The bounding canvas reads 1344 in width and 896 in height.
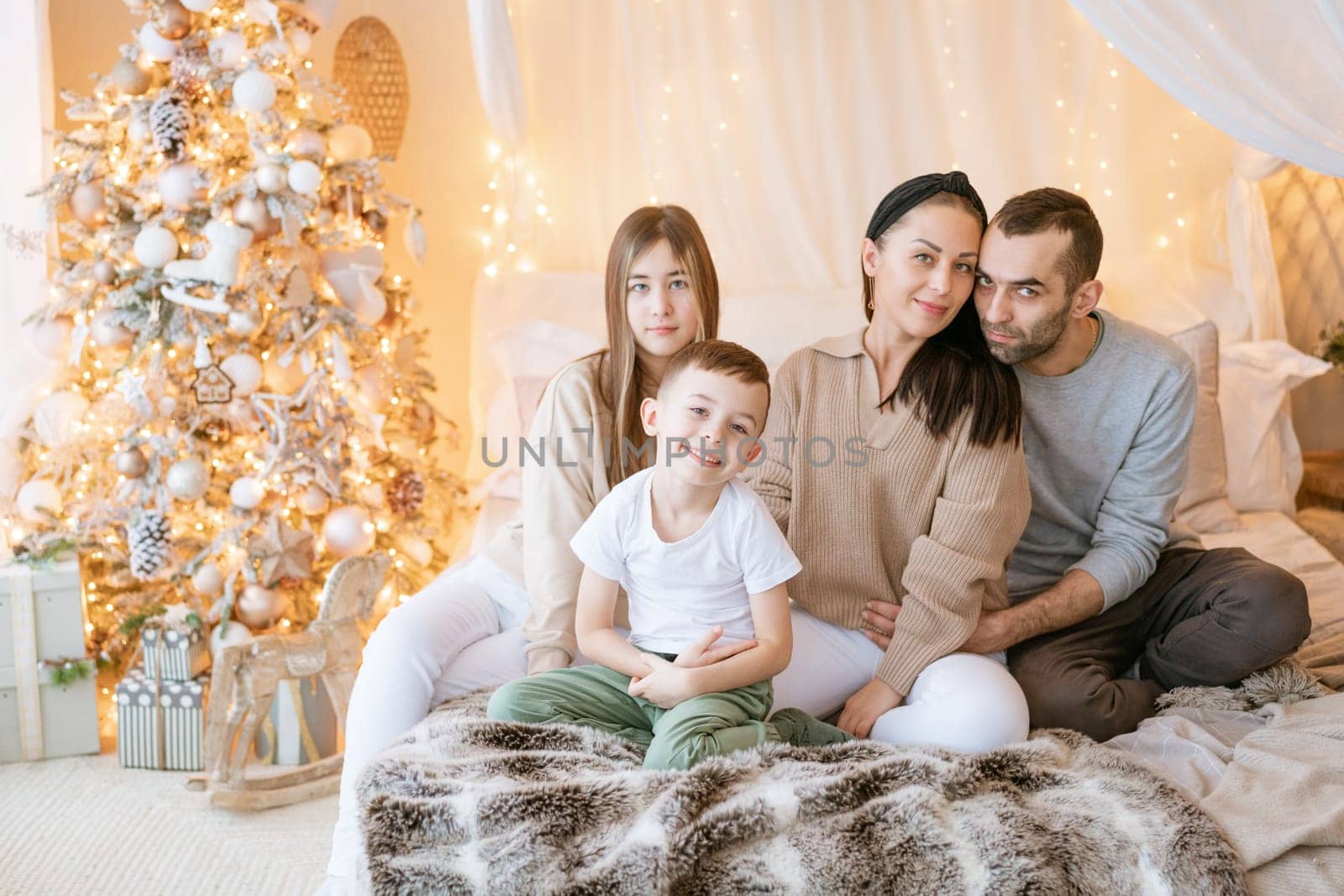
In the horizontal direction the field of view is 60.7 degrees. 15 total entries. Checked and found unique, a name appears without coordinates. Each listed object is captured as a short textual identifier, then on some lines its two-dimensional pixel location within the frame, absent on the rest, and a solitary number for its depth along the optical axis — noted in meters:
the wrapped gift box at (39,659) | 2.41
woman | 1.71
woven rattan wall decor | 3.11
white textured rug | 1.98
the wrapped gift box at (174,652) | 2.42
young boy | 1.54
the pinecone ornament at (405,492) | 2.71
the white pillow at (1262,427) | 2.60
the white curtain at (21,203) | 2.52
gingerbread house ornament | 2.45
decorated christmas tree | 2.43
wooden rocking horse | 2.20
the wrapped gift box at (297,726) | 2.43
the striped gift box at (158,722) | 2.42
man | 1.78
